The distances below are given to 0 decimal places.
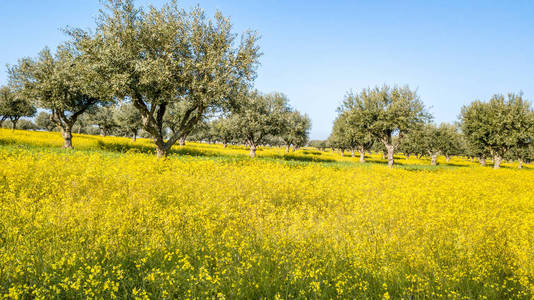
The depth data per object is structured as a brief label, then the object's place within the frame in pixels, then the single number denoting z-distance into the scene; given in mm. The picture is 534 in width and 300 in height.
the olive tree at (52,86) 22984
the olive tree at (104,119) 66438
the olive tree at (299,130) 49506
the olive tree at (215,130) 77688
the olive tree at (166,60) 16484
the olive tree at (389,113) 30875
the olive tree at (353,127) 33009
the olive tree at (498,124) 35469
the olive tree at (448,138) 59188
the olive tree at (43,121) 98362
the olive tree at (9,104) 47812
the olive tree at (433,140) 56500
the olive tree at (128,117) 44531
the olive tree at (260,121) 33969
